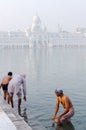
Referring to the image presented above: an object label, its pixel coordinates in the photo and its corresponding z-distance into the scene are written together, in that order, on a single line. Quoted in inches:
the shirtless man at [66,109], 182.6
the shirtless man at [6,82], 231.5
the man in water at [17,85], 215.8
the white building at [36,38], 3411.8
